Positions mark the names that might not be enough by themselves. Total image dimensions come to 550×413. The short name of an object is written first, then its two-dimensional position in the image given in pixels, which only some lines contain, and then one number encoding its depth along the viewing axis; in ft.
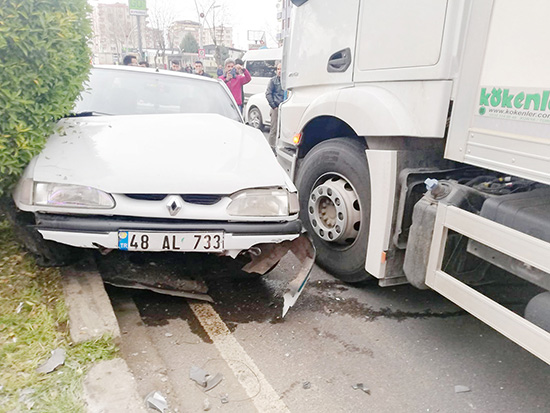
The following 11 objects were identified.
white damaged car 9.05
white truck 6.91
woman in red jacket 33.19
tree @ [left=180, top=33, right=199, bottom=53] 187.01
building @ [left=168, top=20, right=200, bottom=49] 139.64
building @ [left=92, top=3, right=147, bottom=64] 164.37
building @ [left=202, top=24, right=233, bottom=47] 107.45
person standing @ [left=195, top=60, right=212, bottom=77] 40.14
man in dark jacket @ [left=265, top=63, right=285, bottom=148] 31.89
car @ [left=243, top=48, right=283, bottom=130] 46.72
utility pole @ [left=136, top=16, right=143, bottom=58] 65.10
